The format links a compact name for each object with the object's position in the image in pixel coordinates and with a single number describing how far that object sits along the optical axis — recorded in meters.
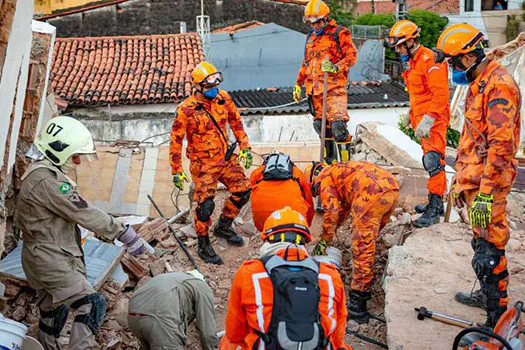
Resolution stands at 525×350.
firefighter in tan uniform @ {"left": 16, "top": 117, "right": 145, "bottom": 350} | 4.92
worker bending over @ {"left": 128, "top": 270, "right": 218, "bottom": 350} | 5.07
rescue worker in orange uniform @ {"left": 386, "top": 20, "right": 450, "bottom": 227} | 6.99
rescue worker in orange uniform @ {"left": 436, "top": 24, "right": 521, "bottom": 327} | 4.75
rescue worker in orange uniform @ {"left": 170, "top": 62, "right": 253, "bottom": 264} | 7.31
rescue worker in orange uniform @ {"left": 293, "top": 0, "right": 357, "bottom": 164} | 7.89
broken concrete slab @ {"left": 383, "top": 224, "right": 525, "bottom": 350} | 5.23
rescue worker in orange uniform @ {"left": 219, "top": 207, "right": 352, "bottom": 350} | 3.77
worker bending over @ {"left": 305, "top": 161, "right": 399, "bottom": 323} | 6.25
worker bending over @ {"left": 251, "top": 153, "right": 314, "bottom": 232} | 6.38
